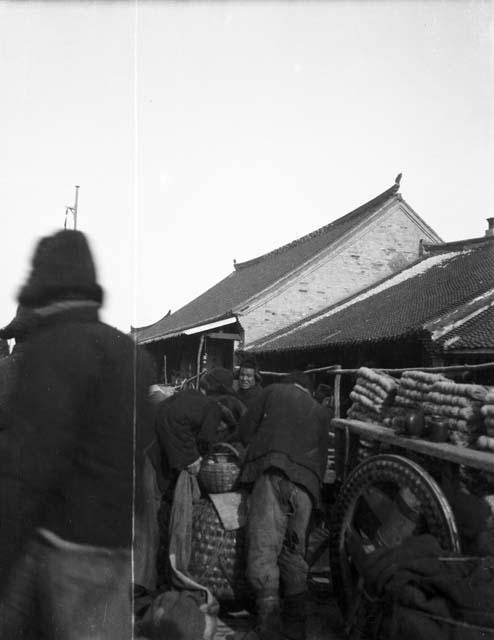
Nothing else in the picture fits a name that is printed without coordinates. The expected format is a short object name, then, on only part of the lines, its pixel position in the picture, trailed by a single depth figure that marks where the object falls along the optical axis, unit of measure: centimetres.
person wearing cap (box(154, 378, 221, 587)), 478
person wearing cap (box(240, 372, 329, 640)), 404
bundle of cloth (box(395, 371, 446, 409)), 434
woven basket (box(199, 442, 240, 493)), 466
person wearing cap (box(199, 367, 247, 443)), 593
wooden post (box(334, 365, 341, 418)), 719
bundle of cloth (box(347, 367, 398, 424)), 492
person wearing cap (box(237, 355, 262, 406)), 752
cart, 333
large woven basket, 430
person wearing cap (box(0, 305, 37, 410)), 197
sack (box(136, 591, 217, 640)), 370
